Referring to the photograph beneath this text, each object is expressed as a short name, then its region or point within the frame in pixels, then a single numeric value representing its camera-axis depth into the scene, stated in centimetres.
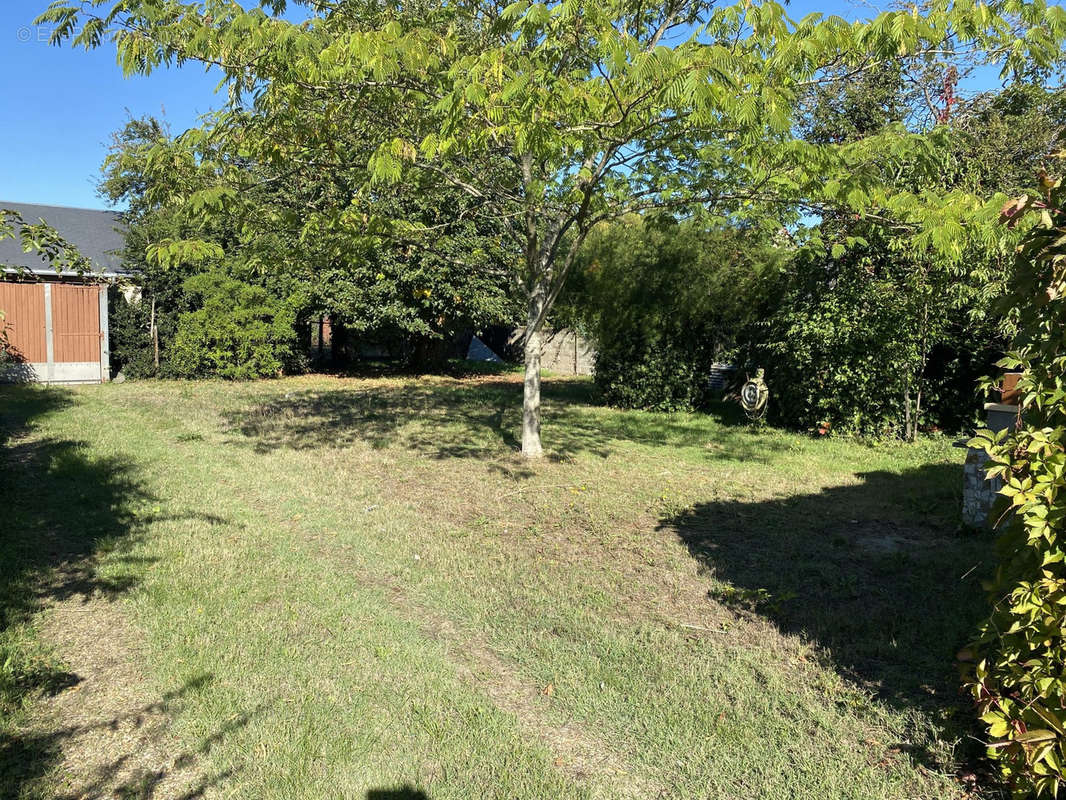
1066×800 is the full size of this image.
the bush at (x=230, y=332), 1558
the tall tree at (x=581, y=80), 493
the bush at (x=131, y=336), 1549
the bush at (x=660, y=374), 1260
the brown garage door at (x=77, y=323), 1476
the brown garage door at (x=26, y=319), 1428
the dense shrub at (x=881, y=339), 900
